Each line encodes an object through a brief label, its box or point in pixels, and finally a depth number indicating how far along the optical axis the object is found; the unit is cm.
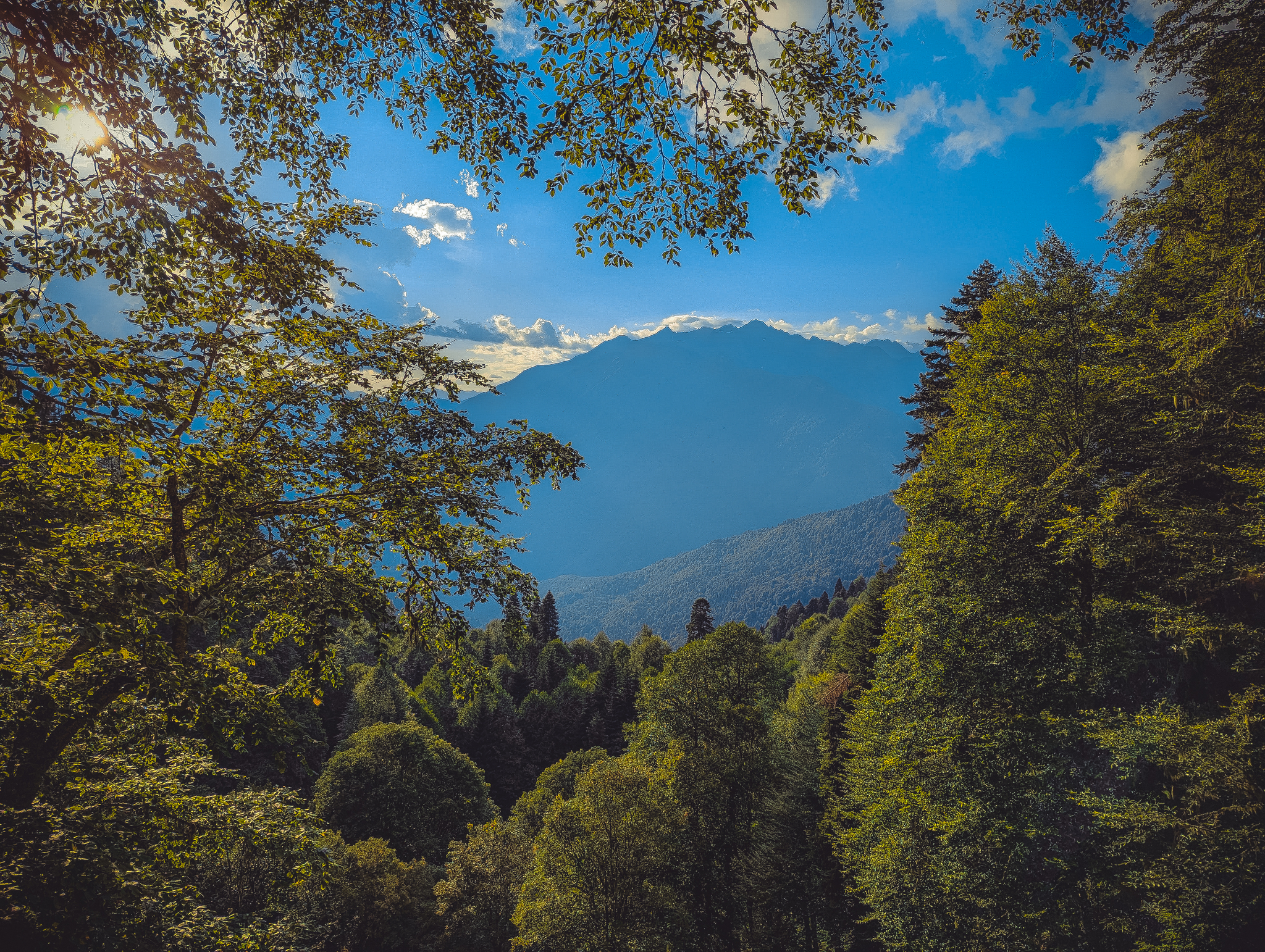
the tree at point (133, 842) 416
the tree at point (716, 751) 1970
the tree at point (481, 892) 1966
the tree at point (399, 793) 2727
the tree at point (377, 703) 3897
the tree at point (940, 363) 2056
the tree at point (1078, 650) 867
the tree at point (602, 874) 1523
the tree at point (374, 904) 1909
